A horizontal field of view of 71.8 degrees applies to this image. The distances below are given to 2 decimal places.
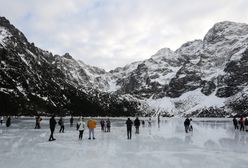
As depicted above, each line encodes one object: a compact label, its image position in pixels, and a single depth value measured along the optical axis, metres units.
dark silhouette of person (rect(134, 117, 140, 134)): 23.56
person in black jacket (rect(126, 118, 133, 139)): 19.07
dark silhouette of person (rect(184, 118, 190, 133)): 25.77
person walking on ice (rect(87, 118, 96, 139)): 18.43
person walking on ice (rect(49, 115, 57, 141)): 16.65
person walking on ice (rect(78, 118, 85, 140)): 17.97
